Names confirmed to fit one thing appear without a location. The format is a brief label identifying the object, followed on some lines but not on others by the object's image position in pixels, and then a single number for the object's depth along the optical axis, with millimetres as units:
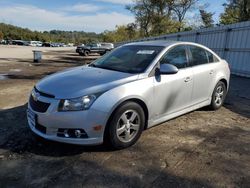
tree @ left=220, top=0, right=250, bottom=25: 23455
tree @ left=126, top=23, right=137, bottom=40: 35588
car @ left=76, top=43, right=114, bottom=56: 25664
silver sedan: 2734
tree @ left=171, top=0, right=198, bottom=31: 31169
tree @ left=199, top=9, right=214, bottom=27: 36074
